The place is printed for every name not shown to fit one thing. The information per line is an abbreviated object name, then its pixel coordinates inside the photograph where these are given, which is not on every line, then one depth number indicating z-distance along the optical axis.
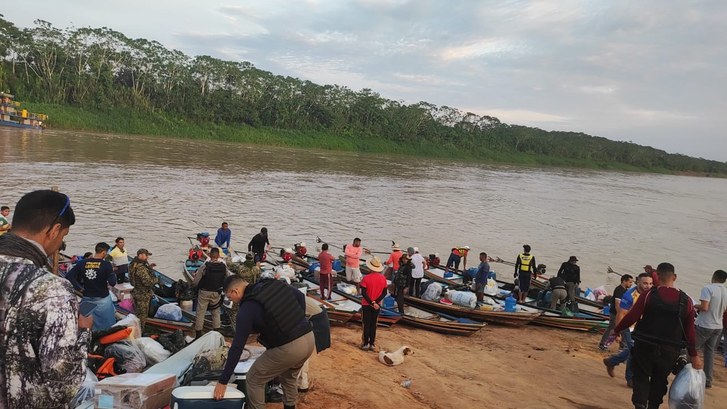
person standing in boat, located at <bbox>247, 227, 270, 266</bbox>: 12.86
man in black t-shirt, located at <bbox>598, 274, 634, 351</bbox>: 8.45
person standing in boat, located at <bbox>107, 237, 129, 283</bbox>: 9.68
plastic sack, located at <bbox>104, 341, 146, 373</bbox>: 4.82
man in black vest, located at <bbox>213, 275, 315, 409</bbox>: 3.54
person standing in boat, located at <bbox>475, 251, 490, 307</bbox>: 11.00
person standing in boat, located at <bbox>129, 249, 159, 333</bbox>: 7.08
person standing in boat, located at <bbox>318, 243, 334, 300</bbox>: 10.04
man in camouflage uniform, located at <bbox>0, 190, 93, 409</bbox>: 1.96
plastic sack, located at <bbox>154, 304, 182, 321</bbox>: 7.67
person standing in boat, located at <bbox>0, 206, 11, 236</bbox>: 10.09
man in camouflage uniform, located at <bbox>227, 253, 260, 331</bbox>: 7.76
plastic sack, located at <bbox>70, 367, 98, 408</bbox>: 3.93
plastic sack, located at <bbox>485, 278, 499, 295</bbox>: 11.91
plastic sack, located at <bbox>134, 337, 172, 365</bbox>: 5.12
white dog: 6.68
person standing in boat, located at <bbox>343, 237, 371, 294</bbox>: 11.45
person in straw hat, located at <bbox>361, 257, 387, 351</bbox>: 7.07
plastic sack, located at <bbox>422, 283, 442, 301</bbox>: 10.82
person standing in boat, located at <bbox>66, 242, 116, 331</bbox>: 5.98
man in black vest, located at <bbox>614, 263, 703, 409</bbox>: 4.66
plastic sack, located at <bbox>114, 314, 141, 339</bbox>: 5.28
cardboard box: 3.62
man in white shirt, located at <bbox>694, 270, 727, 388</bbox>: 6.23
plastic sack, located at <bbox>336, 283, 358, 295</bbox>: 10.89
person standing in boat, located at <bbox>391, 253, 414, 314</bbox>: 9.56
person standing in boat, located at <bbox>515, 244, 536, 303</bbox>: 11.48
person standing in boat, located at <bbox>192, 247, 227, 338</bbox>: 7.34
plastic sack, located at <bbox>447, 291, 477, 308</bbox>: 10.45
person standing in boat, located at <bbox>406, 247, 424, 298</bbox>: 10.97
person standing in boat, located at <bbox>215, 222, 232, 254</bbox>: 13.29
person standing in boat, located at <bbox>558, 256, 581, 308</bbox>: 11.36
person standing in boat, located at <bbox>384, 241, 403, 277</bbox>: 11.46
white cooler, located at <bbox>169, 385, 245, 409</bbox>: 3.53
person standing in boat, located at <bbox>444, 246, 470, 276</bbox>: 14.94
